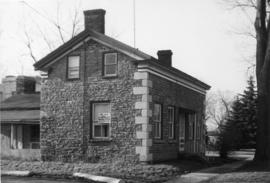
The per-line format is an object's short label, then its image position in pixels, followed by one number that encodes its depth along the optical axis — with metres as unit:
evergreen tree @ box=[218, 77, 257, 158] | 47.97
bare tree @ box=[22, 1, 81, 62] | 48.25
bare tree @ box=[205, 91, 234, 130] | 90.75
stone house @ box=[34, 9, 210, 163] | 22.17
